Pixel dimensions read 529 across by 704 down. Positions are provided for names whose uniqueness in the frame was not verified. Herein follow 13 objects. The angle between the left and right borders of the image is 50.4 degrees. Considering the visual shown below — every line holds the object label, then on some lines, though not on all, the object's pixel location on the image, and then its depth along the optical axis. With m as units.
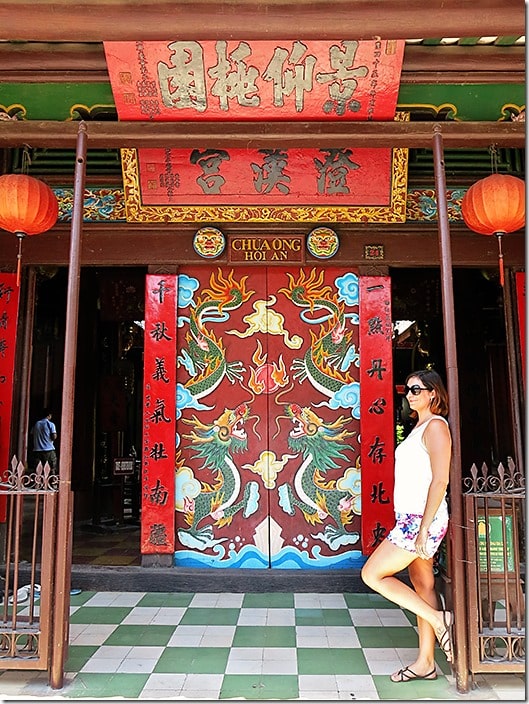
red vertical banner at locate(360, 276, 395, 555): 4.83
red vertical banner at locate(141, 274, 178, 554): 4.87
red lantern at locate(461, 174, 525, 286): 3.90
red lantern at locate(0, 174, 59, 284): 3.95
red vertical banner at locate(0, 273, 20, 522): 4.96
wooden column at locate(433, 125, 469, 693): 3.02
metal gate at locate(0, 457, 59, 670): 3.01
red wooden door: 4.92
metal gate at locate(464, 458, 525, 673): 3.01
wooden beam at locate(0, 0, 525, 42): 3.12
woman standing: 2.94
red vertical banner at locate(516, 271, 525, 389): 5.06
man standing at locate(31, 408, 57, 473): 7.07
